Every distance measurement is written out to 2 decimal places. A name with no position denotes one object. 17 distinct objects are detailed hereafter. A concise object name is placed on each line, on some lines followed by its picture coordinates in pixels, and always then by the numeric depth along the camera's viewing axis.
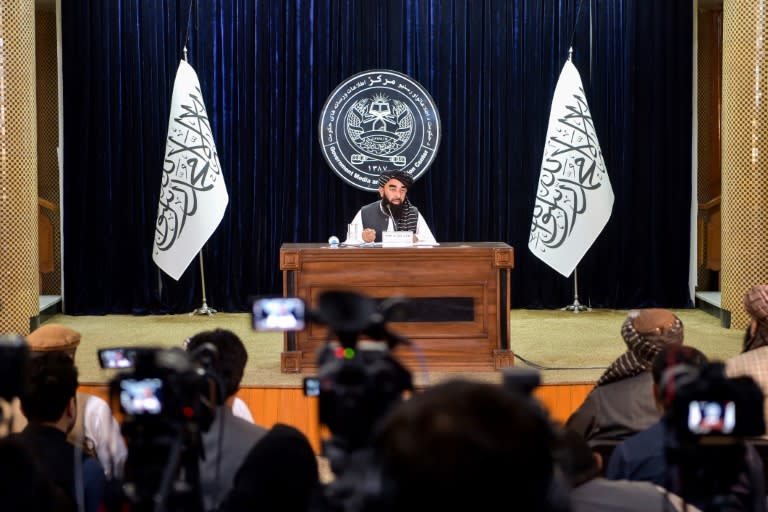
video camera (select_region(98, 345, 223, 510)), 3.65
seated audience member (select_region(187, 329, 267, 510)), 4.63
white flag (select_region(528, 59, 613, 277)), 15.63
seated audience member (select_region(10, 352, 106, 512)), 4.90
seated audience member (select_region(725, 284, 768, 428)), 8.31
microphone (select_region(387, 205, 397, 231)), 13.43
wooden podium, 11.48
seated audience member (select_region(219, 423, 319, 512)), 3.99
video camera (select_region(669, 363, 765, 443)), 3.38
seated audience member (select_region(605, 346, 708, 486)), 5.20
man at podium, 13.20
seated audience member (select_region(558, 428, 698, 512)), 4.14
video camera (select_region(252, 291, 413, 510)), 2.94
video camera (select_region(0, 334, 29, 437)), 3.20
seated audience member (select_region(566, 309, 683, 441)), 7.04
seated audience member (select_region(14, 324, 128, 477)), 6.29
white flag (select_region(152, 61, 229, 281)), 15.41
